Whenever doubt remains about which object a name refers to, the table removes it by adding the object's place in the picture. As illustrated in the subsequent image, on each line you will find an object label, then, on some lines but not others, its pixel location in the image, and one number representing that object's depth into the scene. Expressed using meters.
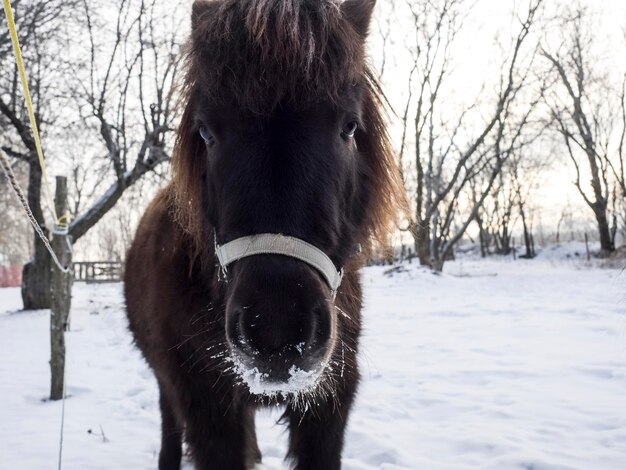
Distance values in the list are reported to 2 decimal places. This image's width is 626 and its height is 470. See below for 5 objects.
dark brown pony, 1.21
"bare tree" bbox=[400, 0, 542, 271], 16.22
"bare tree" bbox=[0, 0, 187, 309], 10.10
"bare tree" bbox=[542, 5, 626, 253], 22.02
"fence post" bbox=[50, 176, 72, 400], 4.57
